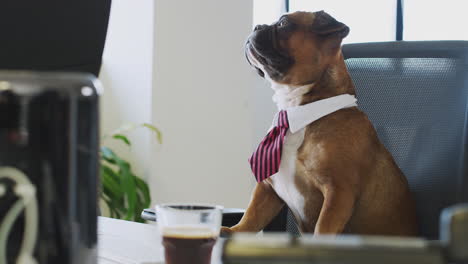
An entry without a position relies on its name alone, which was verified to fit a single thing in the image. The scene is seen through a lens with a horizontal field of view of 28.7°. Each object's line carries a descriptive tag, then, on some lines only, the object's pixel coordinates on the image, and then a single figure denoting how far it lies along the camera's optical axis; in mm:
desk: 1291
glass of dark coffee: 1119
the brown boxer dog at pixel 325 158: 1786
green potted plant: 3035
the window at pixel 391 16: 3511
